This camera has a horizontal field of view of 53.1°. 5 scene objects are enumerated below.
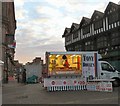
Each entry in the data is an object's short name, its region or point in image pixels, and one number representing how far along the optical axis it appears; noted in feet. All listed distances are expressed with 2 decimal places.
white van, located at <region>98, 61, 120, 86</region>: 36.11
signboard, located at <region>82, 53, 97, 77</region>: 34.49
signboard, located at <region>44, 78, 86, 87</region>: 32.71
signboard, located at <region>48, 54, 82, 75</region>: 34.01
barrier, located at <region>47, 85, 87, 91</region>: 32.74
